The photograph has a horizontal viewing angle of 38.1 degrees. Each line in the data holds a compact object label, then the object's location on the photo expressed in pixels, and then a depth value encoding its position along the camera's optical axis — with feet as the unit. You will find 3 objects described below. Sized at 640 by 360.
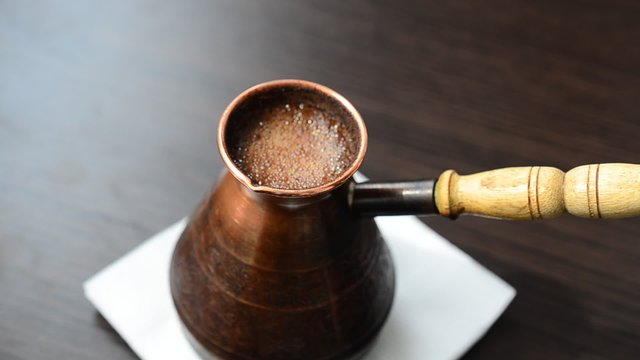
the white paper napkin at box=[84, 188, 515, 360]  2.96
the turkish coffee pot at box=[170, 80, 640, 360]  2.30
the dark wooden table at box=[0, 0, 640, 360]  3.15
